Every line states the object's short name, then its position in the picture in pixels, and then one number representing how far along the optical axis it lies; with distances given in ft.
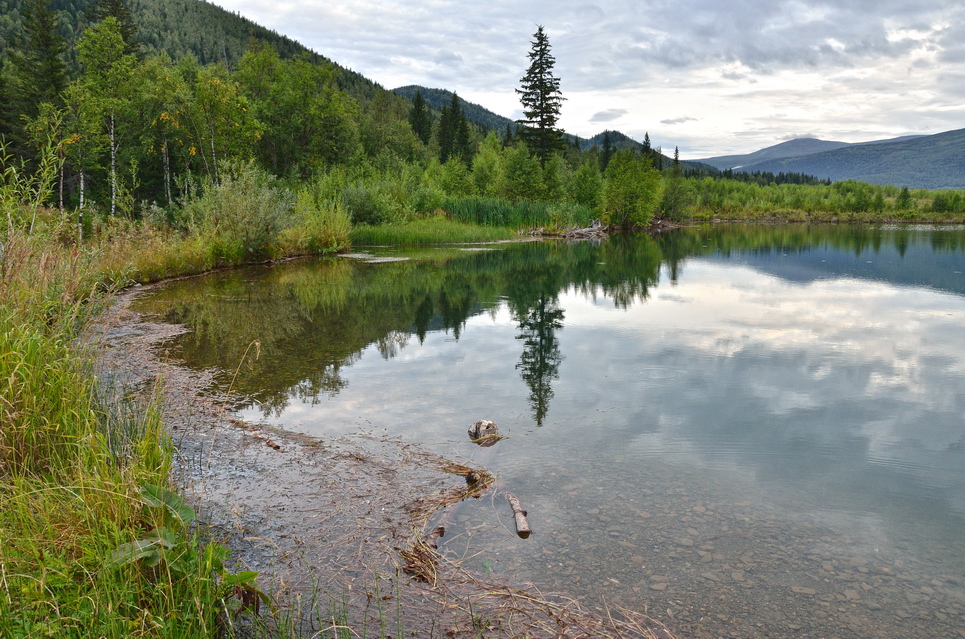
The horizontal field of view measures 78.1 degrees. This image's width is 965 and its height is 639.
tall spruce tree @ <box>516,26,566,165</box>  169.89
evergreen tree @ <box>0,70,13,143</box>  145.74
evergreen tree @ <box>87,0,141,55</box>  154.30
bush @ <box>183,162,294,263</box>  58.08
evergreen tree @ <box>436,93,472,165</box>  250.78
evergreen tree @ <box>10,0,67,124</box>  140.36
